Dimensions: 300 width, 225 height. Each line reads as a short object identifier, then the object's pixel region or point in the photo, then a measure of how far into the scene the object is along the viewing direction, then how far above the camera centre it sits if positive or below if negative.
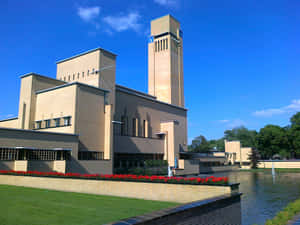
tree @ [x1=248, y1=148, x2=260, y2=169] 68.38 -1.08
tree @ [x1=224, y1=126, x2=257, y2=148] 110.40 +8.76
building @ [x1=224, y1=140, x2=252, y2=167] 73.56 -0.28
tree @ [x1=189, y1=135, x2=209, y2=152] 100.62 +3.70
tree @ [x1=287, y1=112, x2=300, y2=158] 68.62 +4.36
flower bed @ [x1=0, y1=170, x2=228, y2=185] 10.66 -1.16
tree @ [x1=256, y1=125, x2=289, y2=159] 71.69 +3.89
